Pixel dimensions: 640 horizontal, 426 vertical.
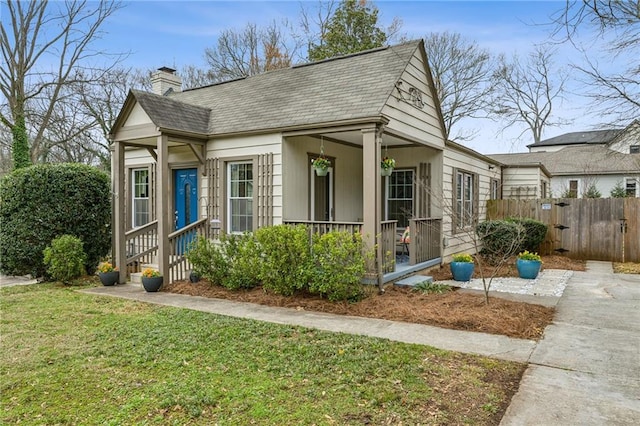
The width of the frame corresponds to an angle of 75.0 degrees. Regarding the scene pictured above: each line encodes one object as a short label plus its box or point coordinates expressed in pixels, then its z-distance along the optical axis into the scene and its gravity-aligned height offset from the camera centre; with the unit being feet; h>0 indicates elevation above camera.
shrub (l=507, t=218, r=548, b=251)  38.14 -2.22
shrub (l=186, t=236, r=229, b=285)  25.57 -3.17
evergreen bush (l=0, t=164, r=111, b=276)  28.86 -0.04
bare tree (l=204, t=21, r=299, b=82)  80.59 +31.55
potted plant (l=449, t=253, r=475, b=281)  27.84 -3.93
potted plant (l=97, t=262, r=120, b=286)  27.96 -4.34
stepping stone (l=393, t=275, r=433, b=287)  24.93 -4.42
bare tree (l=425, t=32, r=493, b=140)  77.87 +25.56
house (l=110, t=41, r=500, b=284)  25.21 +3.69
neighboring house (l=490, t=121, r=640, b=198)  80.30 +7.96
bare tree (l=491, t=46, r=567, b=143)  82.89 +25.91
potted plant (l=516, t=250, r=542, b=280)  29.09 -4.01
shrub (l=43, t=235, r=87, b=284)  27.61 -3.15
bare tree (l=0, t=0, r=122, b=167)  49.21 +20.23
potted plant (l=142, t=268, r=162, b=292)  25.71 -4.37
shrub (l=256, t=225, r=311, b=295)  22.20 -2.62
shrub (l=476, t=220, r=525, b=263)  34.24 -2.38
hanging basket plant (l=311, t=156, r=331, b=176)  26.78 +2.86
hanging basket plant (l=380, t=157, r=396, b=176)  27.76 +2.95
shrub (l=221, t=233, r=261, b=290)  23.94 -3.01
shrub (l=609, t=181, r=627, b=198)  77.76 +3.11
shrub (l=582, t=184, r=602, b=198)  71.87 +2.71
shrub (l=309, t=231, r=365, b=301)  21.16 -2.94
